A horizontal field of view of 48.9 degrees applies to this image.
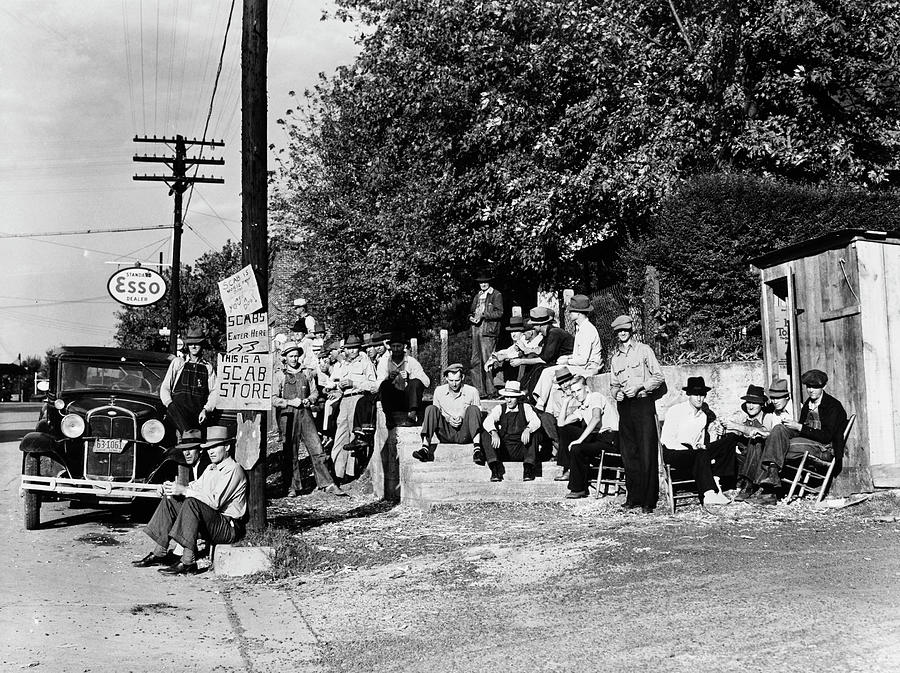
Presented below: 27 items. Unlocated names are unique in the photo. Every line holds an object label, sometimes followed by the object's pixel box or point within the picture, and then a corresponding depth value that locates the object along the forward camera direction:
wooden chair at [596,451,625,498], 10.73
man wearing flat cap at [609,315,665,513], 10.11
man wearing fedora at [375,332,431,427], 13.13
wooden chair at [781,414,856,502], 9.91
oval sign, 33.28
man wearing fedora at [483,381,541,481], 11.25
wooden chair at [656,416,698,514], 10.12
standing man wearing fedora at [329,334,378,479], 13.82
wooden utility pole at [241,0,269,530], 9.74
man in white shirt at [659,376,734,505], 10.31
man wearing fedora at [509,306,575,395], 12.40
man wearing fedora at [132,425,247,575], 9.00
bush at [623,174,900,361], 13.48
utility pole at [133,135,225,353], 33.06
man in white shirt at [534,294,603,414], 11.45
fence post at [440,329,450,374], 19.36
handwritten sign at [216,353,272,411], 9.60
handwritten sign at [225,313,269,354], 9.73
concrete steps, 11.29
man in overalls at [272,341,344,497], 13.48
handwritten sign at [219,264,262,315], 9.63
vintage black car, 11.18
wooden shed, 10.06
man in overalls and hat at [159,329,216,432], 11.85
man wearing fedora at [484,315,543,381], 12.97
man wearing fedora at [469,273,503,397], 14.59
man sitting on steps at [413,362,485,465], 11.66
